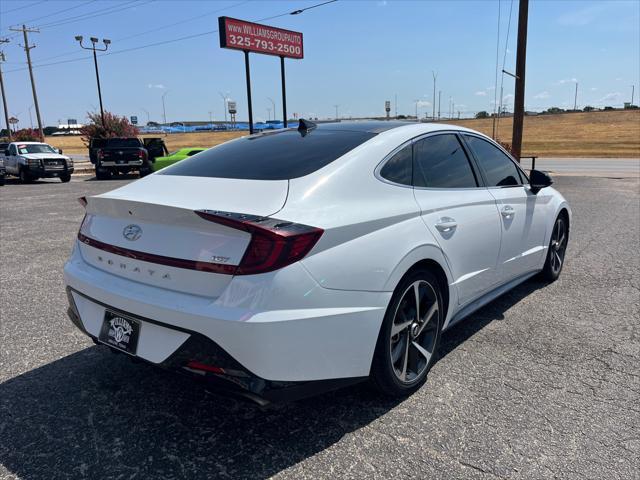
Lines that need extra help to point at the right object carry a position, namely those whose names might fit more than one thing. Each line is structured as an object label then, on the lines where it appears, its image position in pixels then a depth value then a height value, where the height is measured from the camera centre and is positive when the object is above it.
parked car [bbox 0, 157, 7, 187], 19.02 -1.67
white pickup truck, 19.95 -1.42
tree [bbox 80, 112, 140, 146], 39.00 -0.28
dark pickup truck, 21.42 -1.44
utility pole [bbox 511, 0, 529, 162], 16.53 +1.19
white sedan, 2.24 -0.70
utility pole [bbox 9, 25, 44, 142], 41.69 +4.56
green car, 17.28 -1.19
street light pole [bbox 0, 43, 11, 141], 47.16 +2.45
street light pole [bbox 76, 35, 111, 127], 37.98 +5.49
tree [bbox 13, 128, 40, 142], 47.06 -0.84
